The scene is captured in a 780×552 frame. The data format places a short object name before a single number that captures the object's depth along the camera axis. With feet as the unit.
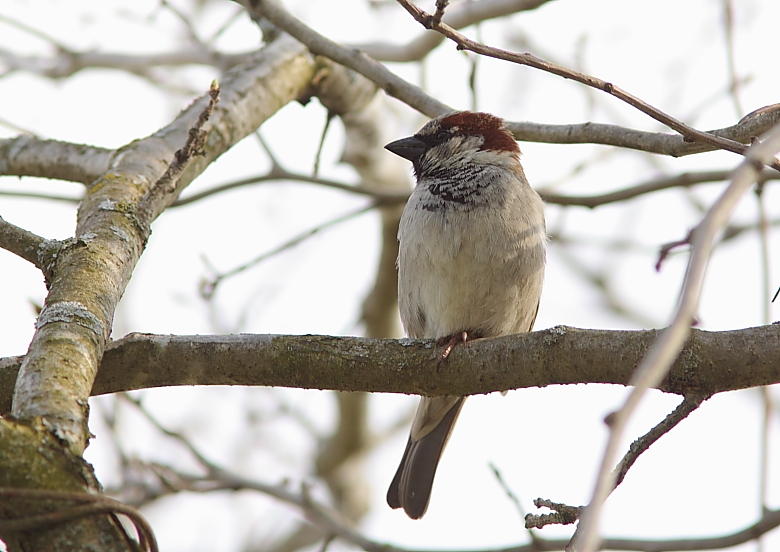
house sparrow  22.36
